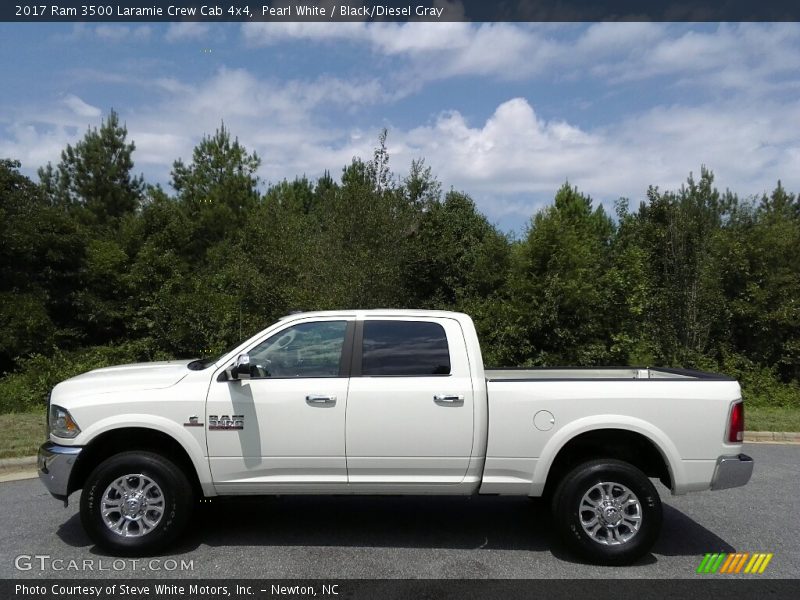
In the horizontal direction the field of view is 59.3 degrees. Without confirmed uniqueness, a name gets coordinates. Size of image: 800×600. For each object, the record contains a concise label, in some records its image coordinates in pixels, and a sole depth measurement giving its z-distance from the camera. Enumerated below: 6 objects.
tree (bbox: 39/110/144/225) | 31.39
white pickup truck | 5.30
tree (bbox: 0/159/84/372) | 21.23
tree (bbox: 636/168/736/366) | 20.53
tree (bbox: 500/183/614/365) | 18.52
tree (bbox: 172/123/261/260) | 30.56
